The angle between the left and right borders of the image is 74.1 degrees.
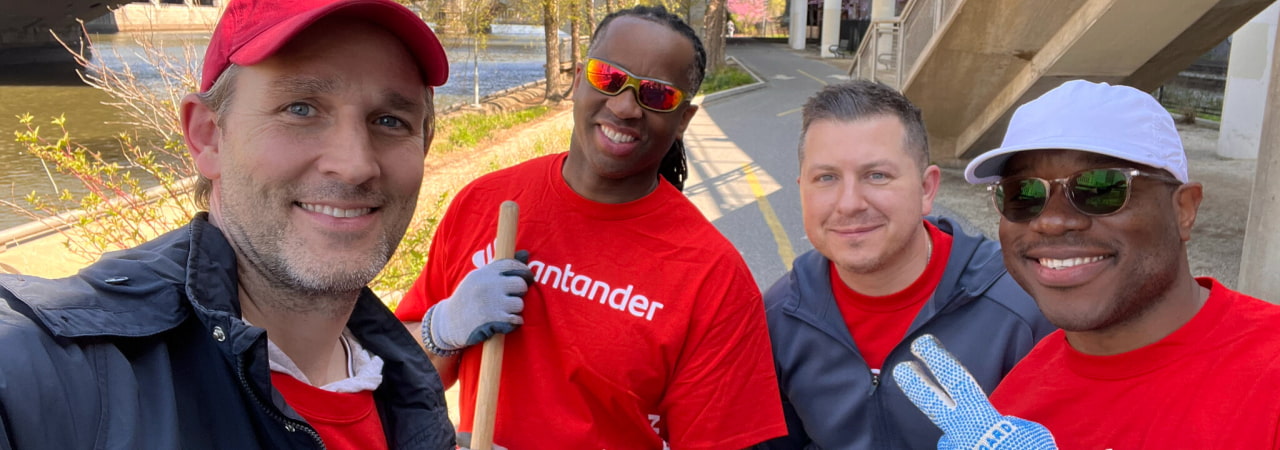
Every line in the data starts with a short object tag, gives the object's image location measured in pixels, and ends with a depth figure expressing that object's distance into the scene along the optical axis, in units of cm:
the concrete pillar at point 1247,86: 1155
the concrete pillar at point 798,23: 5188
